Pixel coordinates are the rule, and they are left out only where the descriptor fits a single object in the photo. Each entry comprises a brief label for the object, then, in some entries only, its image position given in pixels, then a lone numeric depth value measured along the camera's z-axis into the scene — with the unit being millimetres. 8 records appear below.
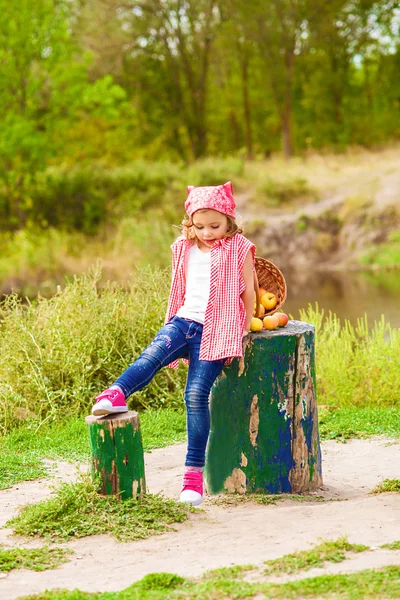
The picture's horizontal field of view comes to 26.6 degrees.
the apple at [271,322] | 4992
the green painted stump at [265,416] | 4785
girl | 4664
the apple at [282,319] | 5023
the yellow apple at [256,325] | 4945
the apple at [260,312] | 5234
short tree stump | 4383
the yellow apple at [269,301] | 5359
